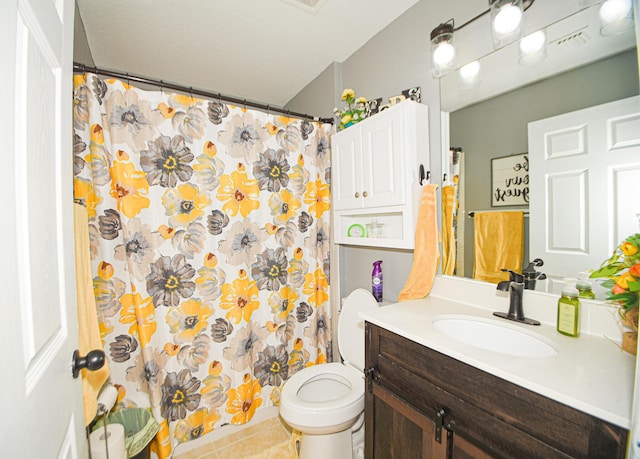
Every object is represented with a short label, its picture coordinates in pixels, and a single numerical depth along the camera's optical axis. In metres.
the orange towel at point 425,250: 1.33
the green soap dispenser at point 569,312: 0.90
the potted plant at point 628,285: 0.72
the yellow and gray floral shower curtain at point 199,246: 1.42
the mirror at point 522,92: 0.91
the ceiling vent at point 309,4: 1.44
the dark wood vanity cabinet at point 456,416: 0.63
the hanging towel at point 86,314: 0.98
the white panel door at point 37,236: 0.39
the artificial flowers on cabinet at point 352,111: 1.68
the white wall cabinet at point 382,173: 1.36
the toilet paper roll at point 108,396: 1.23
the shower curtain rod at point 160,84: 1.33
